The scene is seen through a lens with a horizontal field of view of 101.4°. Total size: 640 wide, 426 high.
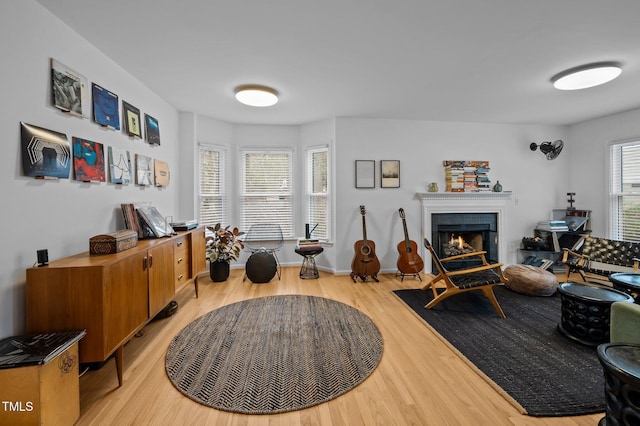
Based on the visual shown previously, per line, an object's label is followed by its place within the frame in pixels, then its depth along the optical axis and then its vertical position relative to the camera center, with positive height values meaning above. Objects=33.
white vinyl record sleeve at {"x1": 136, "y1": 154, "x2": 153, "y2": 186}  2.93 +0.46
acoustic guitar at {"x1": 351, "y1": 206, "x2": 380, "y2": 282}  4.03 -0.82
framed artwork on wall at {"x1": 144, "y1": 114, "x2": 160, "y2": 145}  3.11 +0.98
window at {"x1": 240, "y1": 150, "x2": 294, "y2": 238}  4.76 +0.36
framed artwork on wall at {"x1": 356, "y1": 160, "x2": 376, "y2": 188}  4.38 +0.57
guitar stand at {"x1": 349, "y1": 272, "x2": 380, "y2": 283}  4.05 -1.08
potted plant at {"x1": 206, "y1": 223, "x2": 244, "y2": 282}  3.97 -0.65
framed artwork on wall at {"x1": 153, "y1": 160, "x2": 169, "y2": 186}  3.33 +0.49
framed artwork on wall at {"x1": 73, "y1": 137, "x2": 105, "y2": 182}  2.05 +0.41
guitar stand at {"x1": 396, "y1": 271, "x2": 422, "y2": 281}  4.12 -1.08
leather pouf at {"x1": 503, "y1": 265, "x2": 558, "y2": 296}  3.38 -0.98
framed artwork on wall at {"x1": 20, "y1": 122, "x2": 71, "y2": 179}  1.64 +0.39
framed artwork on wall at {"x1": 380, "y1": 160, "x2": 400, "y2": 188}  4.43 +0.58
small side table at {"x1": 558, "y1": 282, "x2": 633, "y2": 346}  2.17 -0.90
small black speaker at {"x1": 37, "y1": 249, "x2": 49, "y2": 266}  1.58 -0.29
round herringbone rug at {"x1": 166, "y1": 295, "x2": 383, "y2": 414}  1.69 -1.19
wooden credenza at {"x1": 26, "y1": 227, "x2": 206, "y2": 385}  1.53 -0.55
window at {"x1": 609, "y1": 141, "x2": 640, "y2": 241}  3.97 +0.23
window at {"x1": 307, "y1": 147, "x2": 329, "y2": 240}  4.61 +0.30
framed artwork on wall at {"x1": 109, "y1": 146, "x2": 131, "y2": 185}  2.47 +0.43
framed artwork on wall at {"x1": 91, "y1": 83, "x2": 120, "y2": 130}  2.27 +0.93
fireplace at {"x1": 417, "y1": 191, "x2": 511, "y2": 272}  4.46 -0.19
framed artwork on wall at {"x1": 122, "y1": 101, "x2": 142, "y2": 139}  2.70 +0.95
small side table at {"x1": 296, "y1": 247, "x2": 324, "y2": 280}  4.05 -0.92
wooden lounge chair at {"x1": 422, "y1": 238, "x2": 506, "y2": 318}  2.80 -0.82
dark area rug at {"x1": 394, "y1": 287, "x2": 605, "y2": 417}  1.63 -1.18
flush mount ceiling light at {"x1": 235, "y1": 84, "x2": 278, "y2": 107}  3.08 +1.37
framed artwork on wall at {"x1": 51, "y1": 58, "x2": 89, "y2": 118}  1.86 +0.91
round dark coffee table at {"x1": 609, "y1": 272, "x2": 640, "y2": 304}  2.45 -0.72
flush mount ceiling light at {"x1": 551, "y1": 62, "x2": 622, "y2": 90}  2.55 +1.32
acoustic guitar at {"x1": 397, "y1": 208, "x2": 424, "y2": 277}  4.06 -0.79
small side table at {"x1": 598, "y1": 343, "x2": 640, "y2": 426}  1.18 -0.82
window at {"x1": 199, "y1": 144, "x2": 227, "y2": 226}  4.40 +0.39
